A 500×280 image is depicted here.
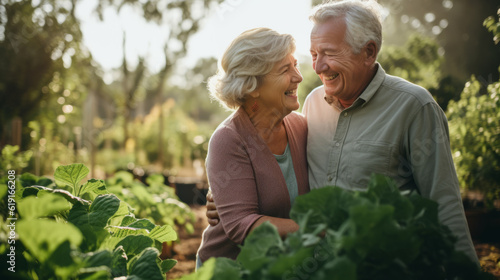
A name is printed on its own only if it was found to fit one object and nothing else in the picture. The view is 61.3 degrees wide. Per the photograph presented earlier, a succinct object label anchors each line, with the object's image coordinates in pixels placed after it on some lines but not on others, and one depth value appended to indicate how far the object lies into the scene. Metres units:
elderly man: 1.78
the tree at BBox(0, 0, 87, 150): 8.46
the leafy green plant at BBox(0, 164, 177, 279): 1.02
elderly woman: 1.85
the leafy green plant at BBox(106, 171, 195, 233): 3.95
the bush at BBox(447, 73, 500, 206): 3.99
